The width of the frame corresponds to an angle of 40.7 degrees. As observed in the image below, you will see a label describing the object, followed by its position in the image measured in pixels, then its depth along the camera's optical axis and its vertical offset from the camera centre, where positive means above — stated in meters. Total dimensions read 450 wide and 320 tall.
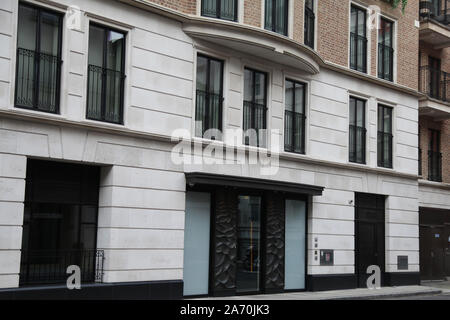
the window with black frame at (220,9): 17.30 +6.26
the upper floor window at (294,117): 19.62 +3.65
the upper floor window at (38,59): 13.74 +3.75
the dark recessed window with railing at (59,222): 13.85 +0.02
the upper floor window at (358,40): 22.23 +7.01
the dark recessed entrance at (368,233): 21.86 -0.08
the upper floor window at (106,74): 14.99 +3.75
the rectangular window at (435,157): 26.61 +3.31
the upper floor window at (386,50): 23.33 +6.98
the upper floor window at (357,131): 21.92 +3.62
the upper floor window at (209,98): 17.22 +3.69
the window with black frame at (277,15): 18.56 +6.56
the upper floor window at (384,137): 23.05 +3.60
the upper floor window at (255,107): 18.39 +3.70
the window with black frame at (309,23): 20.20 +6.91
